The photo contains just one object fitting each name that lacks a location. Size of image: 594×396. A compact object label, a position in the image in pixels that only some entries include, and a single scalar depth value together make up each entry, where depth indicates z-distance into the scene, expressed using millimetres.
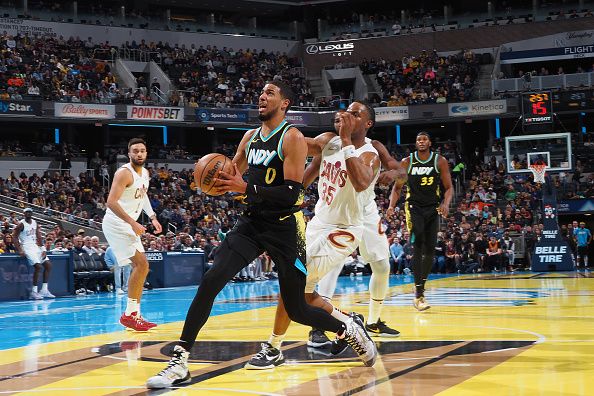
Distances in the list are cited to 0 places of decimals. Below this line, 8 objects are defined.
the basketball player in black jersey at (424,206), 10953
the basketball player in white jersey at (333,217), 6391
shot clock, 25203
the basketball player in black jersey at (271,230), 5801
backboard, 24422
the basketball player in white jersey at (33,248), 16953
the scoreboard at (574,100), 34094
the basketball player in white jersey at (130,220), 10070
